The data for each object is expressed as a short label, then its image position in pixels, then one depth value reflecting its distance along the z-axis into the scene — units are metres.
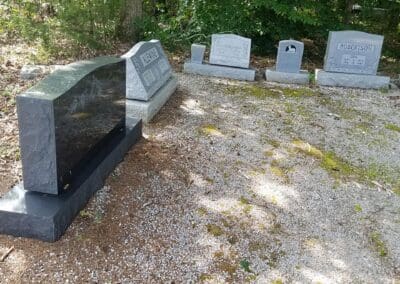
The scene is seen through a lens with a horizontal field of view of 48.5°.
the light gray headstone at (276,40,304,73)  7.45
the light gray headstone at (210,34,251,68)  7.48
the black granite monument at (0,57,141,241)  3.05
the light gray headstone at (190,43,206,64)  7.46
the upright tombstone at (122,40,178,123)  5.25
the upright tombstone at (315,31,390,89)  7.46
